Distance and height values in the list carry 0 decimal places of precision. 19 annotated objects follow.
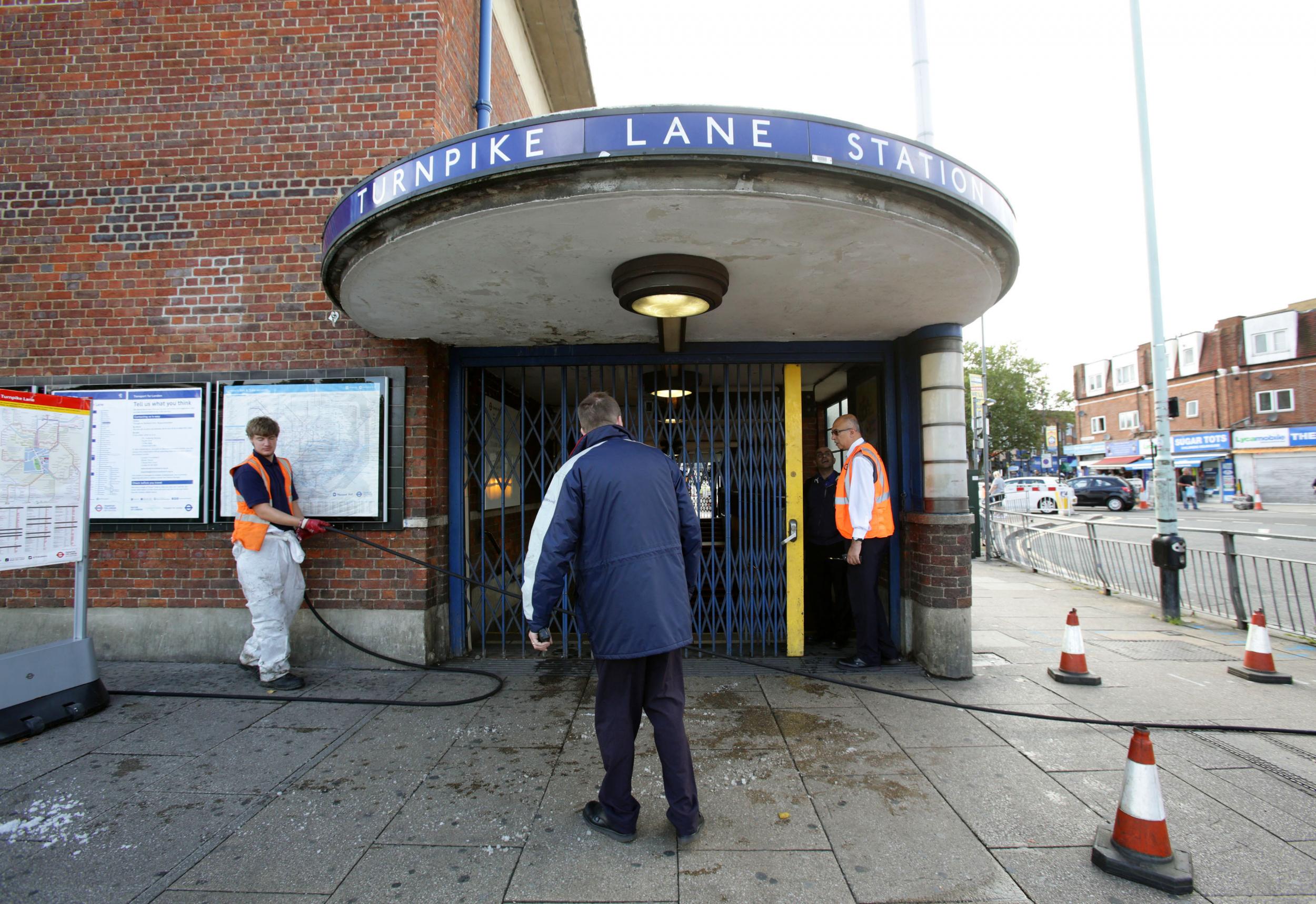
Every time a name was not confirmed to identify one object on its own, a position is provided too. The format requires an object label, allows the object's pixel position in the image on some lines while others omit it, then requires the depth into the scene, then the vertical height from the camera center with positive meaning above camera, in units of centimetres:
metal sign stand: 371 -116
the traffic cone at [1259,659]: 468 -140
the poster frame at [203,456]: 504 +31
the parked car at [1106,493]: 2695 -62
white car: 2467 -66
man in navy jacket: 263 -48
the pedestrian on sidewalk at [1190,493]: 2650 -69
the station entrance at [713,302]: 295 +125
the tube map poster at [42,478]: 384 +13
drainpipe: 578 +396
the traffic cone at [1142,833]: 239 -139
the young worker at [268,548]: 436 -39
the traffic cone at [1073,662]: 465 -138
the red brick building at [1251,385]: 2981 +471
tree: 3978 +516
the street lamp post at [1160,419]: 684 +69
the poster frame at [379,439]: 499 +43
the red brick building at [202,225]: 505 +224
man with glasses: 473 -36
